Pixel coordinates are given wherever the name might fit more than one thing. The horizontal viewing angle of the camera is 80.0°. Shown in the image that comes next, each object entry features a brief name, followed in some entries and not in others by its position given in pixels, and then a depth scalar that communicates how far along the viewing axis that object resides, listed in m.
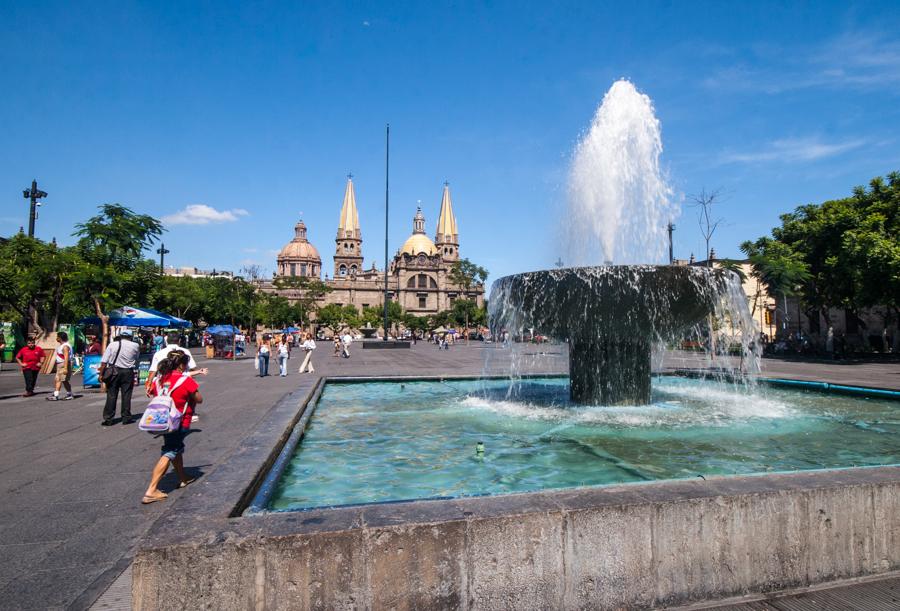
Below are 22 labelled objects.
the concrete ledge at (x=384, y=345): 37.54
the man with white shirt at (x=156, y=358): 6.78
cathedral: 104.25
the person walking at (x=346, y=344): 26.13
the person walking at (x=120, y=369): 7.32
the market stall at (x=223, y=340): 27.66
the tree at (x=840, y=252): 21.94
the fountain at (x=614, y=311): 6.59
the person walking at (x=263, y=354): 14.55
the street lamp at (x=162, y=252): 37.86
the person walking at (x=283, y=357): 15.07
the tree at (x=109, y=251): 20.83
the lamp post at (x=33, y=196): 21.39
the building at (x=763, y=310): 41.69
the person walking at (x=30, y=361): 10.20
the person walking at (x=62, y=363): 9.91
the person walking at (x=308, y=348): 16.32
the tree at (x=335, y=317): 83.88
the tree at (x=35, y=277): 21.47
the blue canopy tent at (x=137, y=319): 15.04
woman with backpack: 3.88
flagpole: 36.92
